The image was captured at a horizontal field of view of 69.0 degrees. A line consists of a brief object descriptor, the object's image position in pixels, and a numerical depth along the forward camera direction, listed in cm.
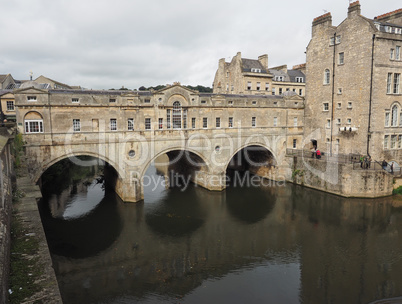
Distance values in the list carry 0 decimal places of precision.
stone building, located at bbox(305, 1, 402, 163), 2622
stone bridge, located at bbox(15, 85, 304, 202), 2148
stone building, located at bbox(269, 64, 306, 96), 4445
